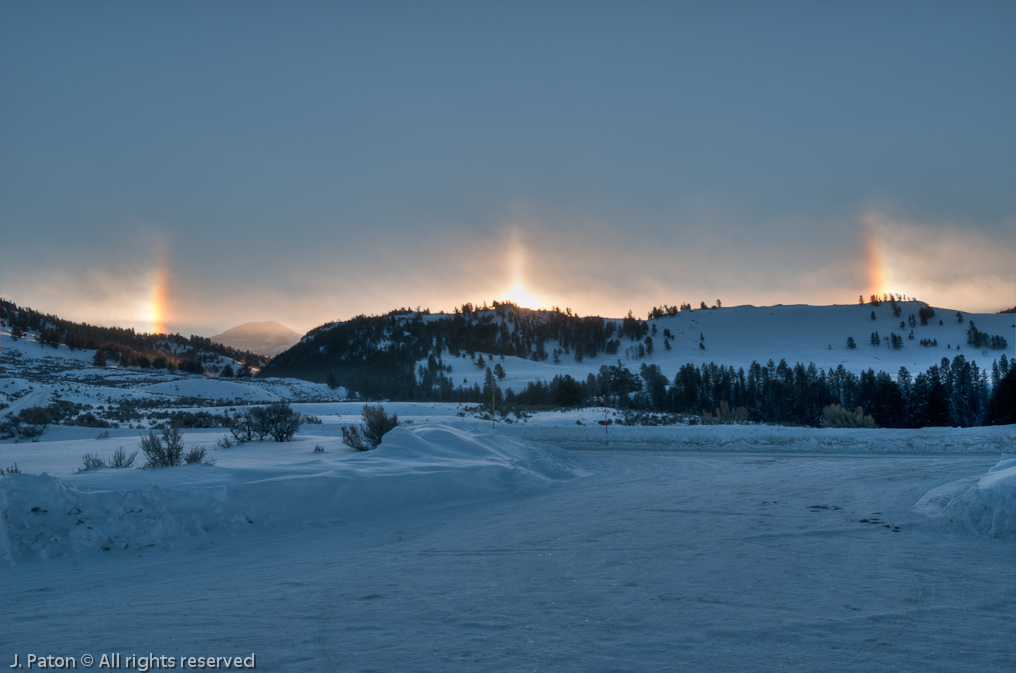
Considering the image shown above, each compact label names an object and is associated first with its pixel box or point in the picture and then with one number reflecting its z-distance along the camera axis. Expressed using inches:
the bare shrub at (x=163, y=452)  453.8
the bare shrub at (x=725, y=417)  1254.6
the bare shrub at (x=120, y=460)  441.1
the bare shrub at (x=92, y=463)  421.6
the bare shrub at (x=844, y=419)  1243.8
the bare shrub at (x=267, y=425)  722.2
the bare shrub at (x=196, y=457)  461.0
